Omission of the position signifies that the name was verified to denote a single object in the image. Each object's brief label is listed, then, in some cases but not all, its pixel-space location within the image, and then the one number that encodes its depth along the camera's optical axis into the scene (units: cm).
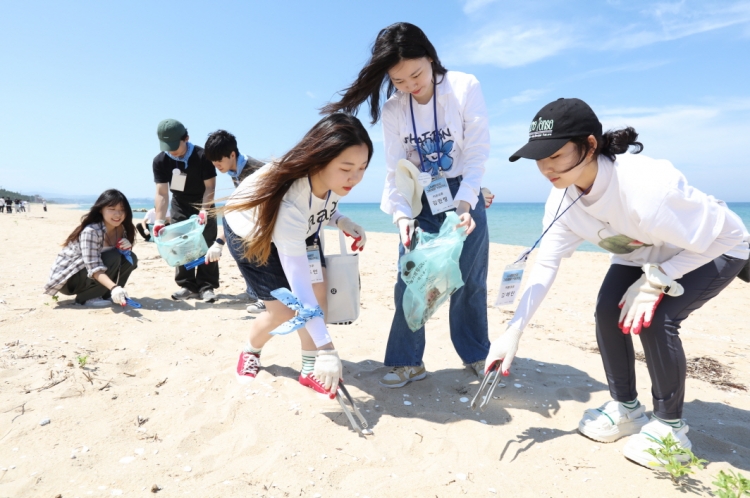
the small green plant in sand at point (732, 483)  165
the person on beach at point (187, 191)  495
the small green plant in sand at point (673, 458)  190
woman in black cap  190
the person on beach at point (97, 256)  436
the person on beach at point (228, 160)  425
